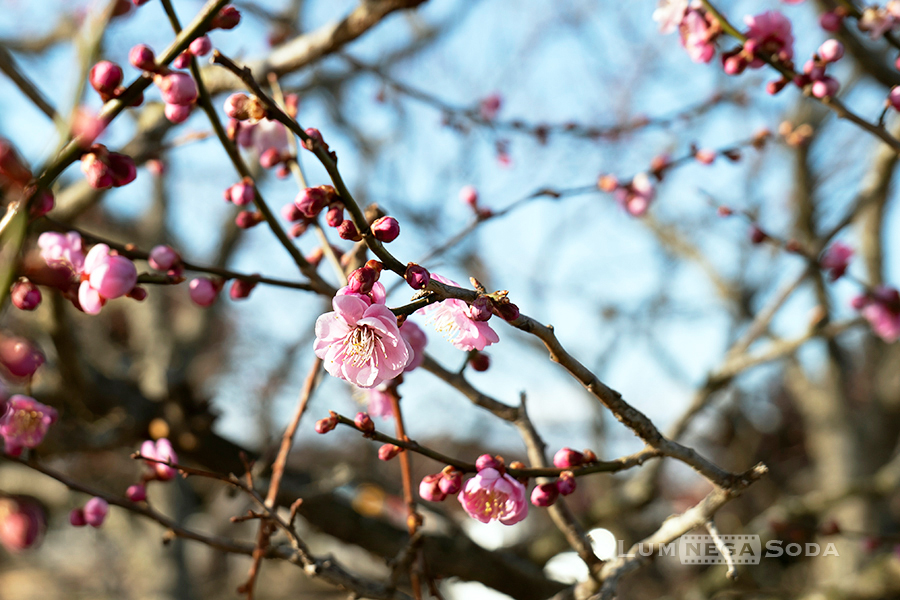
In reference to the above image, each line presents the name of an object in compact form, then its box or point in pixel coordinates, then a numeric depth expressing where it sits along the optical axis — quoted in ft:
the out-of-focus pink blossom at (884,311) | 2.67
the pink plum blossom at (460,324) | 1.39
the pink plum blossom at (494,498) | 1.44
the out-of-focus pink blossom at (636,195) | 2.35
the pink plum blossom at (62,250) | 1.49
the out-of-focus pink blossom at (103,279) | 1.42
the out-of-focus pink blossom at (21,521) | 1.32
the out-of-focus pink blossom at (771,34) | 1.74
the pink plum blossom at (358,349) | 1.38
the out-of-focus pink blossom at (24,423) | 1.55
